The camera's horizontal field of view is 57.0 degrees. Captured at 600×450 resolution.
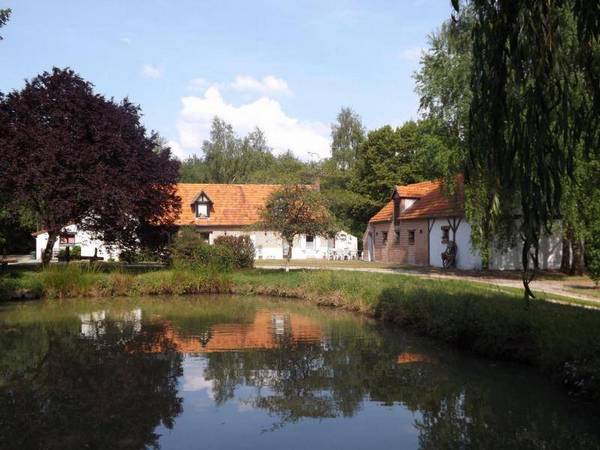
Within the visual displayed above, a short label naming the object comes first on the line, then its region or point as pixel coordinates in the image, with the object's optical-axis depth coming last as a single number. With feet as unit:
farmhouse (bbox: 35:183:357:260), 132.67
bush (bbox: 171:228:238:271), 81.35
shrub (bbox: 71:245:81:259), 127.95
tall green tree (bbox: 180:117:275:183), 204.23
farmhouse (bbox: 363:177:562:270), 89.50
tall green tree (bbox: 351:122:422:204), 153.48
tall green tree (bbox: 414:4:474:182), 72.74
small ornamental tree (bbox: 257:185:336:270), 78.69
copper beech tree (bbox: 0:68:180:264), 68.80
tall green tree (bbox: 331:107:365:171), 191.83
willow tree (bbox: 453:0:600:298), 18.29
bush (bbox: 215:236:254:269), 86.63
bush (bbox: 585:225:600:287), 54.70
